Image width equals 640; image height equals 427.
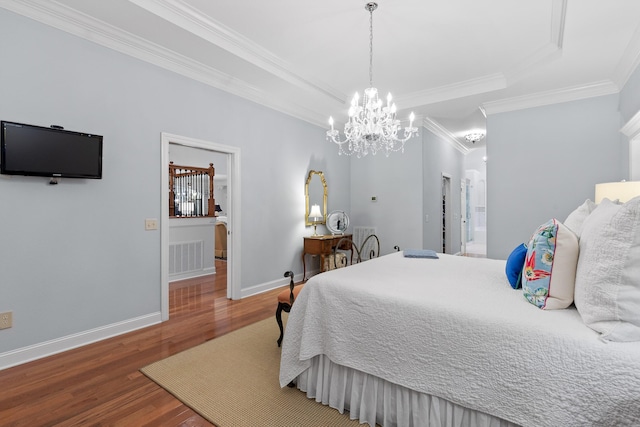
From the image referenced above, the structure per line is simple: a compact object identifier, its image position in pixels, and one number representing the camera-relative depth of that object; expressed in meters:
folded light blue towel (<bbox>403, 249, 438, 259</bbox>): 2.88
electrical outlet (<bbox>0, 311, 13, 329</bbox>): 2.33
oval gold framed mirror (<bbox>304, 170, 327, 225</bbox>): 5.15
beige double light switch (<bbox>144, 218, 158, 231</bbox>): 3.16
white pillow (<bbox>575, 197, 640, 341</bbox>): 1.15
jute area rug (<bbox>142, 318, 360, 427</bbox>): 1.79
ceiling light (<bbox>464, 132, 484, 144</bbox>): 6.42
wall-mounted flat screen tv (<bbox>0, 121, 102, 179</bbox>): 2.30
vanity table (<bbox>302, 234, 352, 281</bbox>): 4.94
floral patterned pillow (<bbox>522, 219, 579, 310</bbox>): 1.42
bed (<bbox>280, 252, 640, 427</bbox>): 1.13
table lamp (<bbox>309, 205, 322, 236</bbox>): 5.12
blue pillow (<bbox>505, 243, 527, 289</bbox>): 1.83
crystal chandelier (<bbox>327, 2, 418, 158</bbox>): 2.98
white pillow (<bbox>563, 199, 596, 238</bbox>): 1.77
